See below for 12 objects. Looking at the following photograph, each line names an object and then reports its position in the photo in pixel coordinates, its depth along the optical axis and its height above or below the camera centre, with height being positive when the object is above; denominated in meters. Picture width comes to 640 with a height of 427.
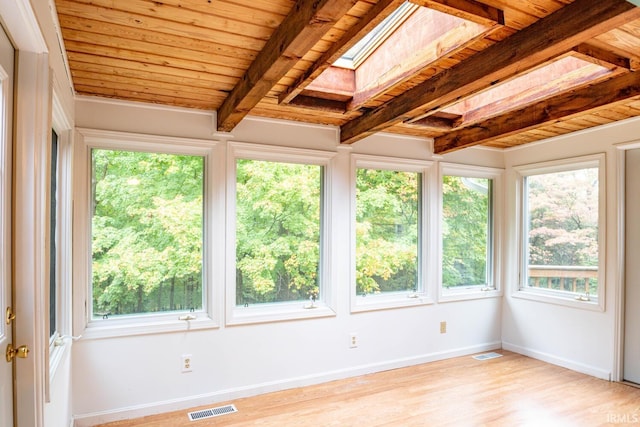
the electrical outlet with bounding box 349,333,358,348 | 3.60 -1.18
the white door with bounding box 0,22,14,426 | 1.31 -0.03
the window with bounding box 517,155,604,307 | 3.70 -0.21
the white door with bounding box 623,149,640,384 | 3.42 -0.54
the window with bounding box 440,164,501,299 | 4.22 -0.22
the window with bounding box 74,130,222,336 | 2.82 -0.16
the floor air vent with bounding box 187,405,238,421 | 2.83 -1.47
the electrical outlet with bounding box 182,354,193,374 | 2.99 -1.15
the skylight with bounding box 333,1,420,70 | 2.18 +1.04
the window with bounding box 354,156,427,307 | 3.75 -0.22
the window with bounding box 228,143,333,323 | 3.28 -0.21
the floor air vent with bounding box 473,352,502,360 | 4.10 -1.53
